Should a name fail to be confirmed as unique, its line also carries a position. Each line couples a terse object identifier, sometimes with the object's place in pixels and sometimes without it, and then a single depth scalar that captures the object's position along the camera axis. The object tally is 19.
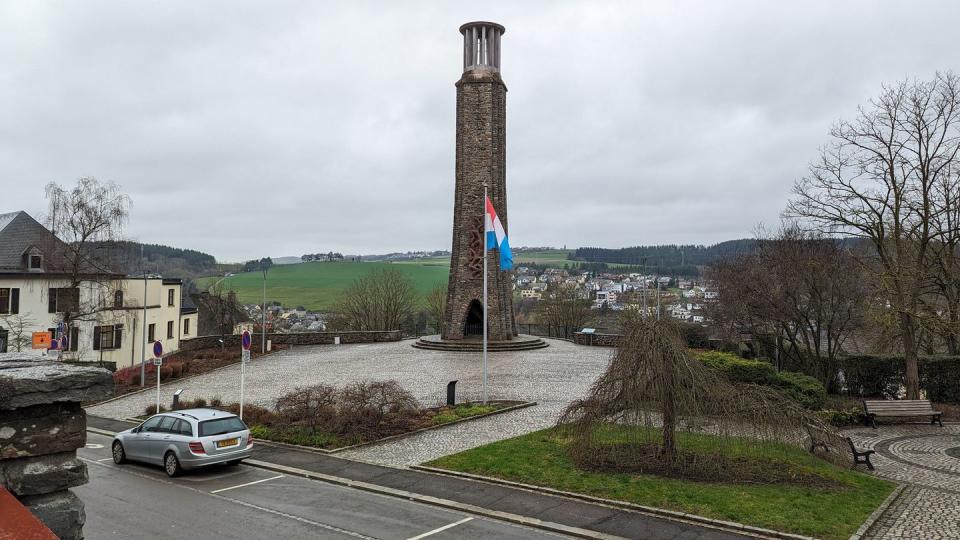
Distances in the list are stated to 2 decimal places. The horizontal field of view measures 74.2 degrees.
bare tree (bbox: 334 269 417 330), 62.12
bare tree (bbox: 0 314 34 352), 30.22
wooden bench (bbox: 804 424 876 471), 13.44
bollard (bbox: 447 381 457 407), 21.62
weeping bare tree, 12.63
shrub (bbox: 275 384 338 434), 17.78
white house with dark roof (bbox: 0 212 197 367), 34.88
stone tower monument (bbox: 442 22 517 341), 42.62
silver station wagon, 14.15
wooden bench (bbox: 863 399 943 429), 19.55
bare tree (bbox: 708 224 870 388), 25.14
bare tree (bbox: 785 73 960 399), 20.88
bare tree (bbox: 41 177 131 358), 30.83
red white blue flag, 23.72
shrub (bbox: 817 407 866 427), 19.41
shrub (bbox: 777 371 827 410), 20.08
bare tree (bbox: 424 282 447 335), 67.19
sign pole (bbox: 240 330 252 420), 19.20
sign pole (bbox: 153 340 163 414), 21.67
